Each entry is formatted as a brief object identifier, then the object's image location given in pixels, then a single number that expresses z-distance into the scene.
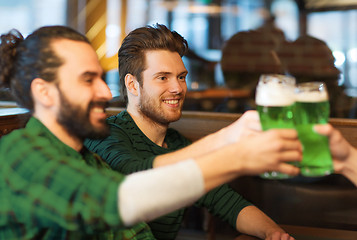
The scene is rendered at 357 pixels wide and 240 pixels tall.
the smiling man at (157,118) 1.58
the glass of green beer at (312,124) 1.02
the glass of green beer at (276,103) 1.02
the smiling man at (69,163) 0.89
